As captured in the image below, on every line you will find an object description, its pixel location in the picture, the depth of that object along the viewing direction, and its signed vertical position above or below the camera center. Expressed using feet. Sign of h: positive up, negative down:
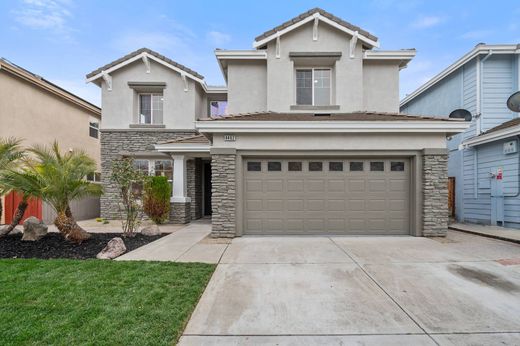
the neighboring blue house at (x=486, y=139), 30.63 +4.71
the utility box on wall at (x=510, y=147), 29.48 +3.39
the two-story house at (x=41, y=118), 34.17 +8.62
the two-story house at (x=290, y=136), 25.08 +4.15
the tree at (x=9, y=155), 23.00 +1.65
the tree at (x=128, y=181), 25.81 -0.74
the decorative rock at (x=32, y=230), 23.24 -5.23
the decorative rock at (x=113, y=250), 19.09 -5.87
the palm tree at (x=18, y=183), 21.48 -0.84
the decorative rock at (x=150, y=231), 27.00 -6.04
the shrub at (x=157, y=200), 33.65 -3.42
